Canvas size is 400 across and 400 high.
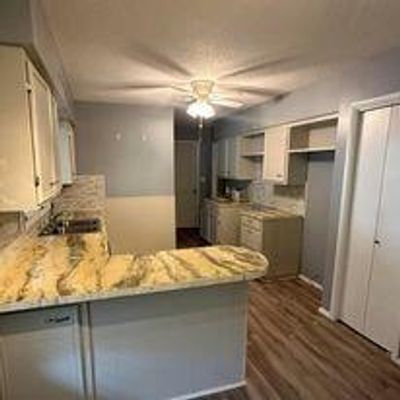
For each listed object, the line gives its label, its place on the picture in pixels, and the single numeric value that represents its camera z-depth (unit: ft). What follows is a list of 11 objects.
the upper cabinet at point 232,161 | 17.19
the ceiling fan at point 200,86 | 8.39
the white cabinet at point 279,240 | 13.42
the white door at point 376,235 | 8.16
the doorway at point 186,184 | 22.57
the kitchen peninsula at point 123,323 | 5.16
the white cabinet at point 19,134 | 4.82
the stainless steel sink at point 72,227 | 10.67
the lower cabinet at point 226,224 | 17.35
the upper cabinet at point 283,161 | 12.85
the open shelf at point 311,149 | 11.66
